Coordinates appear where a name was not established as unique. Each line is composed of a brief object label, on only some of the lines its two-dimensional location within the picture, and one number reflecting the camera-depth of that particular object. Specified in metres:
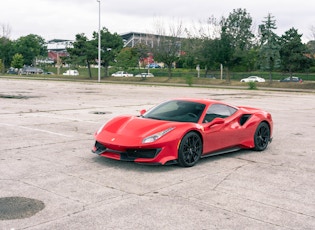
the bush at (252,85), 40.69
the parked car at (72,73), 84.38
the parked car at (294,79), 56.59
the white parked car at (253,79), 57.69
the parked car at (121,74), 70.24
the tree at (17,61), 87.31
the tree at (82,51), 65.31
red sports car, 7.00
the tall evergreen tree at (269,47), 52.69
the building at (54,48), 147.00
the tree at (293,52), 51.66
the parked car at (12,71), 96.91
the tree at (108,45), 65.81
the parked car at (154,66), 106.06
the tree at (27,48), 100.50
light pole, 55.03
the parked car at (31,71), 95.90
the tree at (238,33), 54.91
